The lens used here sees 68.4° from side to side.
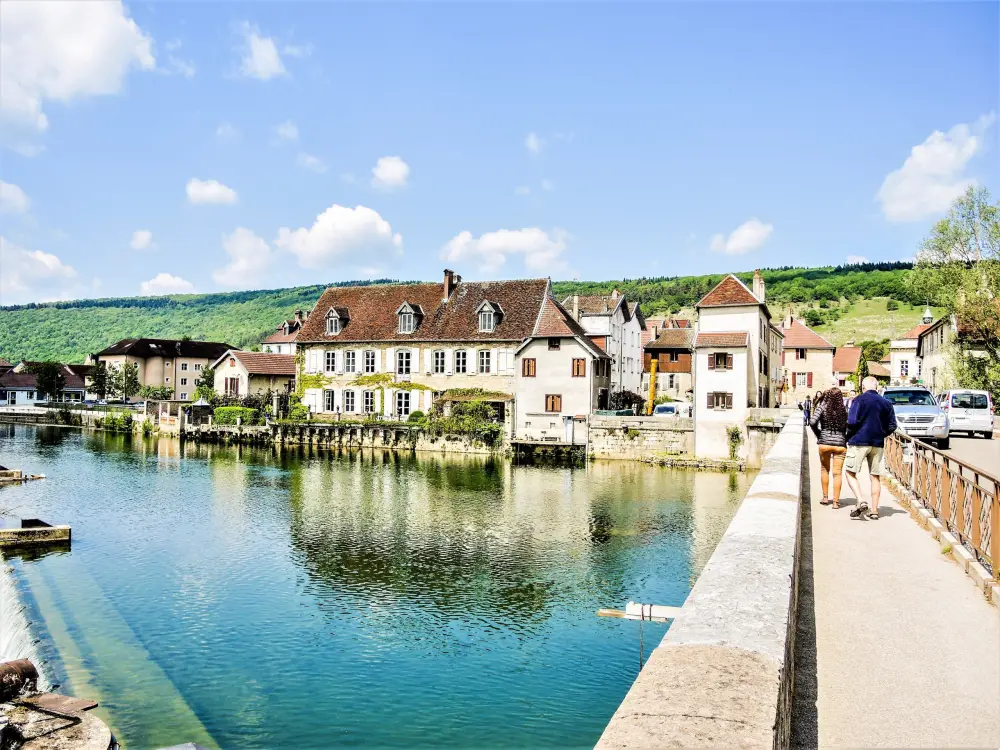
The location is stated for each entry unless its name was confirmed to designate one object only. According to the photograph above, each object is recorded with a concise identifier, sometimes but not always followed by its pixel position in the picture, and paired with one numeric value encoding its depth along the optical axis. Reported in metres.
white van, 27.98
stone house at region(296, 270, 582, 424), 51.03
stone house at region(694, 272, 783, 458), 40.31
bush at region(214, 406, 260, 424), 56.88
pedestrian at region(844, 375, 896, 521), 11.36
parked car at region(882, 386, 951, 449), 22.22
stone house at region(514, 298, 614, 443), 46.81
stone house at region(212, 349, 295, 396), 63.84
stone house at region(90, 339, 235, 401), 101.81
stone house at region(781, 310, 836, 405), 69.81
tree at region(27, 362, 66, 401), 99.00
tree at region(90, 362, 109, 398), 96.44
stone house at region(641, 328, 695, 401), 69.62
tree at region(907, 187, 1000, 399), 40.66
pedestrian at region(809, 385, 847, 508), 11.72
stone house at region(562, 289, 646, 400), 54.84
